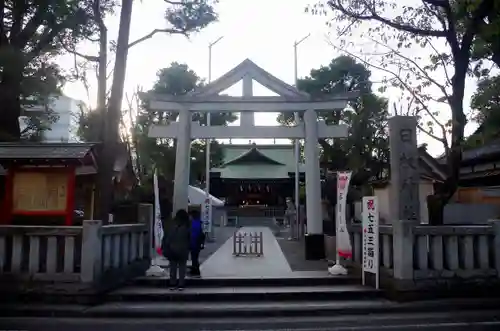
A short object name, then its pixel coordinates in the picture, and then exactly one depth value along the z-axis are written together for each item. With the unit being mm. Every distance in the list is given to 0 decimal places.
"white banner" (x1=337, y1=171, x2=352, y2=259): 11016
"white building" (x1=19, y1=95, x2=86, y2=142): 25125
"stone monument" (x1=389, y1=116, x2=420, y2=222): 10352
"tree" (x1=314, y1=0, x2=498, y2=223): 10922
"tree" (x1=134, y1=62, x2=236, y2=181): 25391
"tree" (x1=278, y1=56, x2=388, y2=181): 24312
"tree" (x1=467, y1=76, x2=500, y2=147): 11070
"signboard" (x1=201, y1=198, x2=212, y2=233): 20234
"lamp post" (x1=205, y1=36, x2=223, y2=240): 20402
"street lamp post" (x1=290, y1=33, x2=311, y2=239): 19612
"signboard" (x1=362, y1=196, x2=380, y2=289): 9195
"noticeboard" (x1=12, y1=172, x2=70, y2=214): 10055
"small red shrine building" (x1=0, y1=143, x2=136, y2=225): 10023
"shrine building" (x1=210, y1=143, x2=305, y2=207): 43531
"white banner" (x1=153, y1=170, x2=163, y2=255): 11398
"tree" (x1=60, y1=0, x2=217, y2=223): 11461
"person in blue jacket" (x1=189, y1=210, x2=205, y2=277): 10719
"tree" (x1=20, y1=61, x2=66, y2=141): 14188
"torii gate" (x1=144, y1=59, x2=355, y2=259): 14164
